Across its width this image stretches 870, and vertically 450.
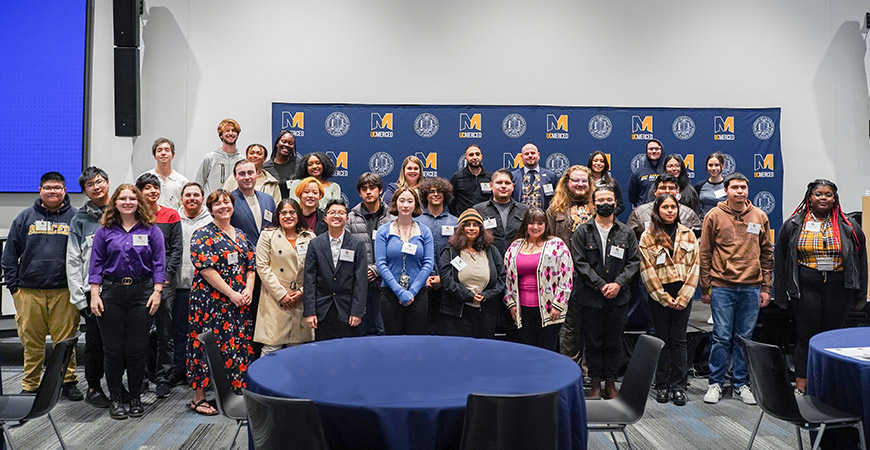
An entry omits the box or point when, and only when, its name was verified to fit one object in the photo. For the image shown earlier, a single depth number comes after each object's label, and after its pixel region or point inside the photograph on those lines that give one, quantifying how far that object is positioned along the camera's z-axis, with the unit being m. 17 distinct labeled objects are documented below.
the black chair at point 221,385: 2.85
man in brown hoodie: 4.61
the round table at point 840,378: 2.71
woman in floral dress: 4.12
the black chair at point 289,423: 1.91
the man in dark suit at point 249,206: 4.72
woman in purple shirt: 4.05
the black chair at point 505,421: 1.89
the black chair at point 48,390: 2.82
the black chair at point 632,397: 2.82
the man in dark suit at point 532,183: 5.54
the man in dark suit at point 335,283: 4.13
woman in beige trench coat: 4.22
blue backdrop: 6.92
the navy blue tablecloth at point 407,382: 1.99
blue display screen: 6.48
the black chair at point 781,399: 2.77
